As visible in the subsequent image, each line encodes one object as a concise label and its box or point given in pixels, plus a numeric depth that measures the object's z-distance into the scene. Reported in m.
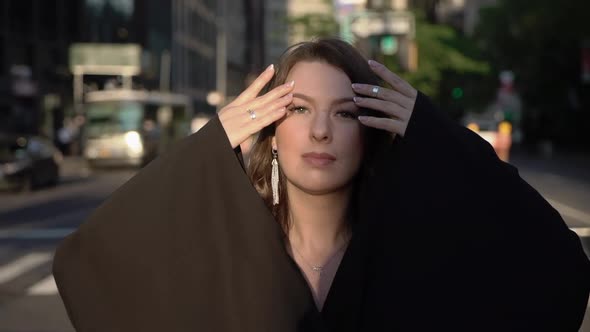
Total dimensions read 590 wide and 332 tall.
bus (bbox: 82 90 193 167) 33.91
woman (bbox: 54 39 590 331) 2.36
